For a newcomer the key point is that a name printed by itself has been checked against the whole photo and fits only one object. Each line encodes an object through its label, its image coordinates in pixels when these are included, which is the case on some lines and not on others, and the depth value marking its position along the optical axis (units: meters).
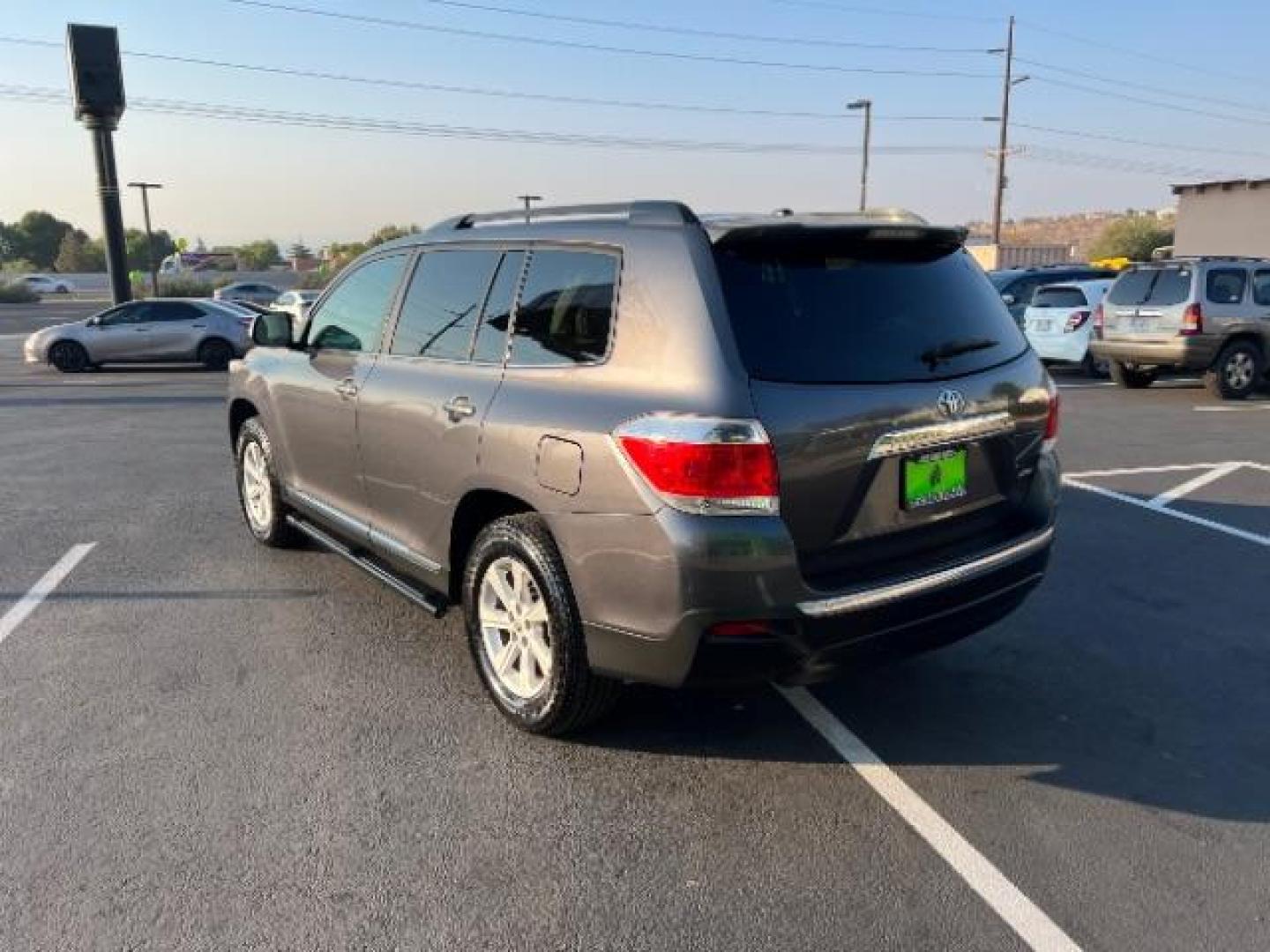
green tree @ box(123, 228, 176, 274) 86.18
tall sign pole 19.64
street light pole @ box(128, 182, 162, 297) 44.59
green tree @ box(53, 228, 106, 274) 84.81
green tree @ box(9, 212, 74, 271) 96.12
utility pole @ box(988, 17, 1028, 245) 43.22
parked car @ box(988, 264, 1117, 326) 16.28
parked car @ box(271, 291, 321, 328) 25.92
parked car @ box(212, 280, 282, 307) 40.50
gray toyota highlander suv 2.81
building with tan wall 32.97
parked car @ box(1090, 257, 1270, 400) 12.20
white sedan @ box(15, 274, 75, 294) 59.88
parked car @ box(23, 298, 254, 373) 17.30
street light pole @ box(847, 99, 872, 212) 39.94
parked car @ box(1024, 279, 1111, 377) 14.59
